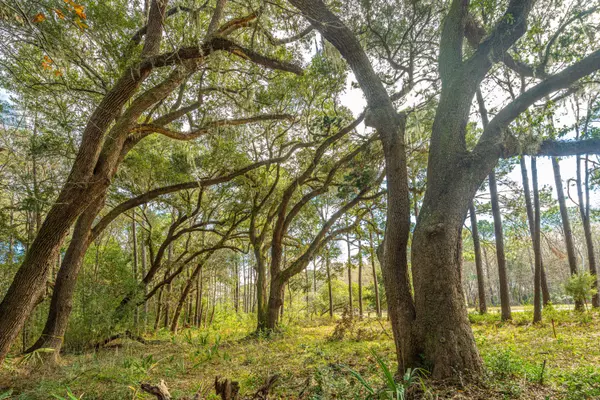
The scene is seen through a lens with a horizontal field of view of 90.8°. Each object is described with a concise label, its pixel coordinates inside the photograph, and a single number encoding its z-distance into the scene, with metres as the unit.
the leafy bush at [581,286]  7.73
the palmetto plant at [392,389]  1.96
